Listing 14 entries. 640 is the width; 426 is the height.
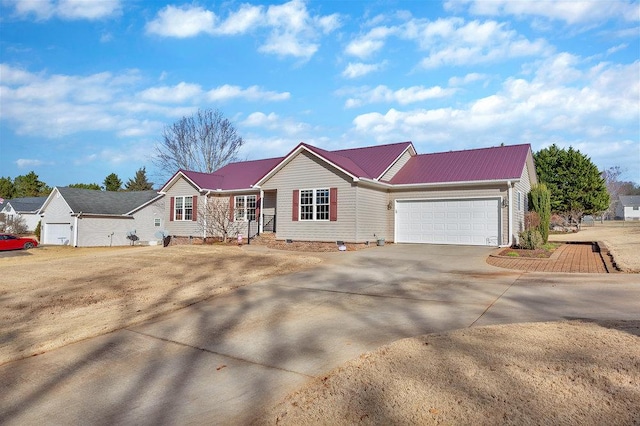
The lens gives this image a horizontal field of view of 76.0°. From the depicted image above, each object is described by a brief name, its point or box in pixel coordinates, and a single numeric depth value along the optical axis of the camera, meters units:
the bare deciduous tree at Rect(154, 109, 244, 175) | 42.11
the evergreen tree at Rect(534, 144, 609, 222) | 32.78
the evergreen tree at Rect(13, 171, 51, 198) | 65.44
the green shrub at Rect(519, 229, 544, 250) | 15.52
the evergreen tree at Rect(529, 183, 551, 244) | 18.13
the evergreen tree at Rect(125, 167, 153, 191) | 58.75
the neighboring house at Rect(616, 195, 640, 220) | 80.44
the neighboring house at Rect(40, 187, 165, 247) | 31.69
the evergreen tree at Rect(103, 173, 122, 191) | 60.34
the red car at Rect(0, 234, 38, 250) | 28.66
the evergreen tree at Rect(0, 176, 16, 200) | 66.65
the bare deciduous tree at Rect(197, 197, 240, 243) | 23.14
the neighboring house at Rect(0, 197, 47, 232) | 49.19
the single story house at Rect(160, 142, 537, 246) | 17.66
